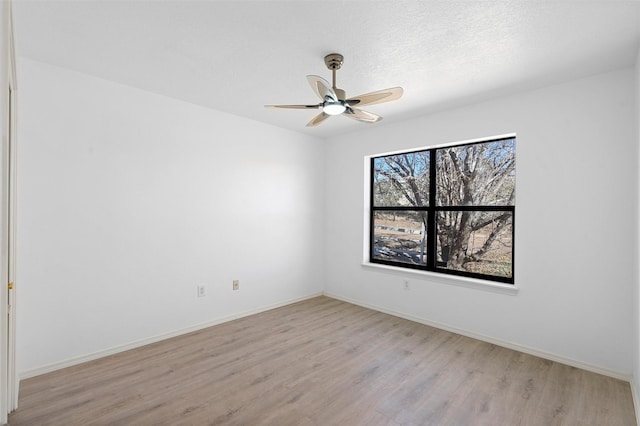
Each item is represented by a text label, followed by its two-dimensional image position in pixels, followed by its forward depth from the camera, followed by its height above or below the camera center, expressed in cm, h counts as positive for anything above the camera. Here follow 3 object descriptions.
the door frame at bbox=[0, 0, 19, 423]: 162 -21
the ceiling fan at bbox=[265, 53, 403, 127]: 213 +82
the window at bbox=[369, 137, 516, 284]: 335 +5
